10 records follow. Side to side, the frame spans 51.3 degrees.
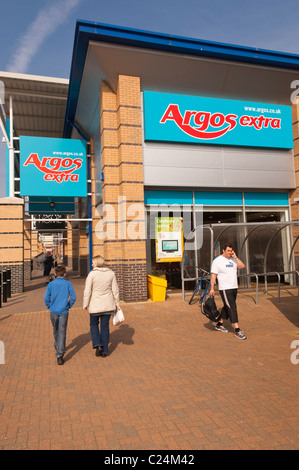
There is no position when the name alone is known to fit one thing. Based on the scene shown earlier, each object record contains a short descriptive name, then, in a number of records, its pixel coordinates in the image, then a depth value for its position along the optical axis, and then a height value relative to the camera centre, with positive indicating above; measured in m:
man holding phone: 6.12 -0.62
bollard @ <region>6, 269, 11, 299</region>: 11.21 -0.98
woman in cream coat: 5.17 -0.82
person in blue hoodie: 5.04 -0.87
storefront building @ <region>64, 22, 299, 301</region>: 10.06 +4.01
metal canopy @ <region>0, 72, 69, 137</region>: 13.38 +7.47
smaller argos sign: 12.62 +3.60
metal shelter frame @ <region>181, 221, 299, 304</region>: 11.04 +0.09
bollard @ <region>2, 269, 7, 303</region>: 10.47 -1.08
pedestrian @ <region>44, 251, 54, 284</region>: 15.95 -0.56
